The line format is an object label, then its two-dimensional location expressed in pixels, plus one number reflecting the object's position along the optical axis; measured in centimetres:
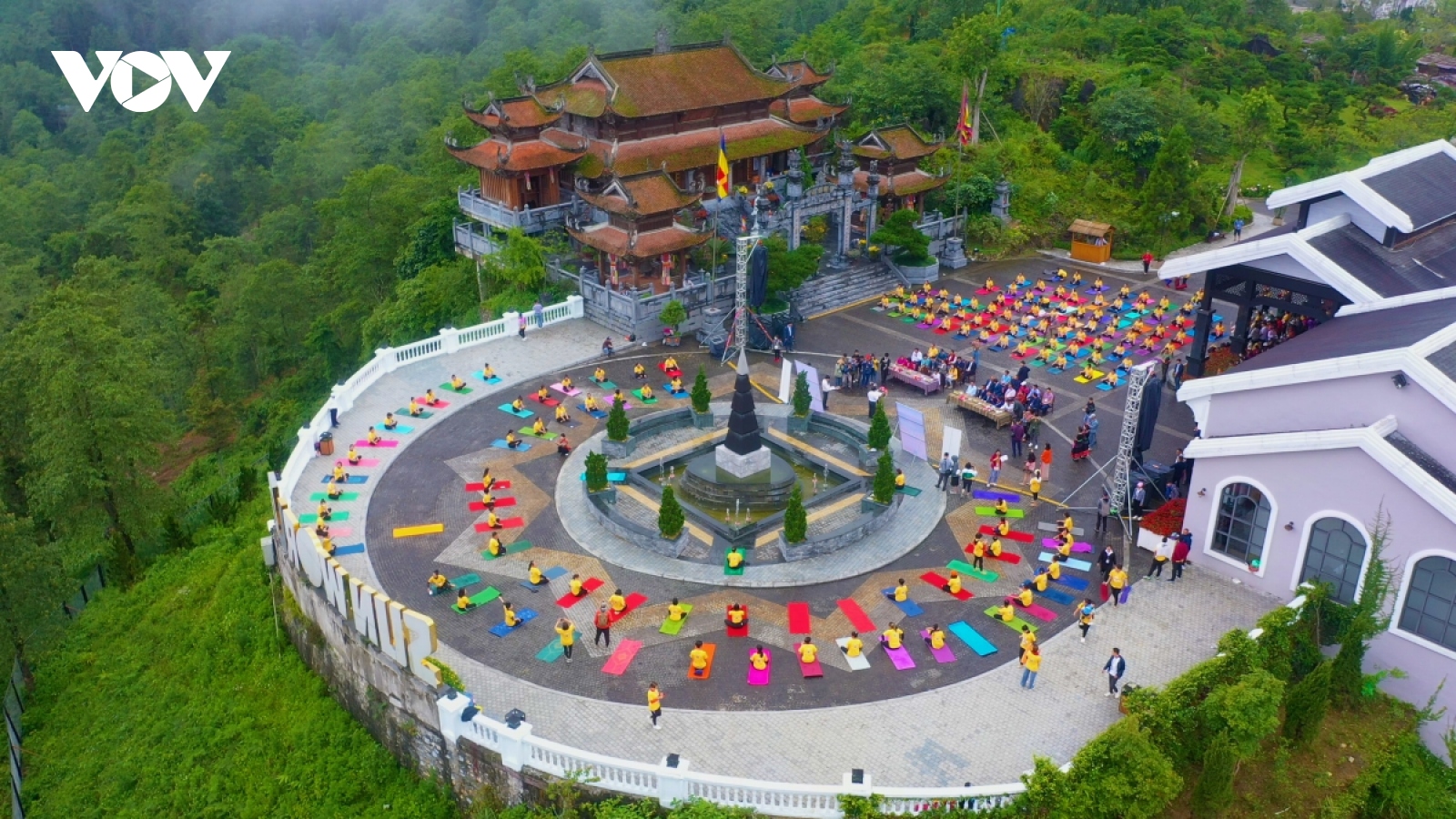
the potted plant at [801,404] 3634
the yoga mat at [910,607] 2734
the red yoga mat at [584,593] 2767
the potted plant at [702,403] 3675
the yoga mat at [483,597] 2764
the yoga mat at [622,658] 2514
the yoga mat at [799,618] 2669
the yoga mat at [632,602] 2708
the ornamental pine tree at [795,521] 2914
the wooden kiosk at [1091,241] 5503
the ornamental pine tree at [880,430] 3338
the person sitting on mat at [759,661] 2480
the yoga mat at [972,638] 2578
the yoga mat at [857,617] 2678
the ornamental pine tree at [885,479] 3094
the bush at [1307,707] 2334
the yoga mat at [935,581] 2826
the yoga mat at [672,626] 2653
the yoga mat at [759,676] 2473
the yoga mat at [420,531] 3080
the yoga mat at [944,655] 2547
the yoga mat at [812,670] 2497
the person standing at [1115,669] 2372
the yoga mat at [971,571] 2881
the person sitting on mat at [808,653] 2517
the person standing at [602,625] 2553
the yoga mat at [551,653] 2550
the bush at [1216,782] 2100
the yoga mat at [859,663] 2522
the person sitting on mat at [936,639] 2558
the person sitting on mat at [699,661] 2470
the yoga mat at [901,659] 2527
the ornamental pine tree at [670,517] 2942
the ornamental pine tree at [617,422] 3428
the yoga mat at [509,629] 2647
